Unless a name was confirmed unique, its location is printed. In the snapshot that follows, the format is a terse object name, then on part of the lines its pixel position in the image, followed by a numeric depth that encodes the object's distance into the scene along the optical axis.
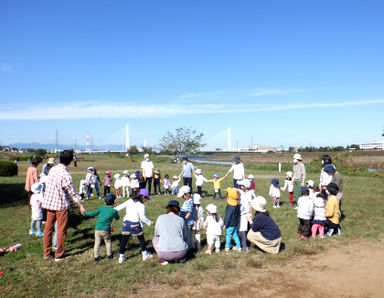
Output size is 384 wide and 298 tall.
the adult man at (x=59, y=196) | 5.79
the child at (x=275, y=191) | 11.21
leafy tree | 65.81
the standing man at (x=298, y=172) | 10.65
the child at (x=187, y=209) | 6.48
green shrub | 26.25
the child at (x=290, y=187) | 12.12
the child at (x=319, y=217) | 7.76
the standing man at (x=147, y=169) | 13.21
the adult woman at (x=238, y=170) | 11.40
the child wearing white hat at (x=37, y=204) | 7.57
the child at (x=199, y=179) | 13.04
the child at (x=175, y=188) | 14.25
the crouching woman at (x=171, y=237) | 5.67
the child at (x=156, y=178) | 14.48
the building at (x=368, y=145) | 154.38
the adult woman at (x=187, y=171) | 12.66
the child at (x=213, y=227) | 6.41
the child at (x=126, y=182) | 13.53
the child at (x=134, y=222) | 5.89
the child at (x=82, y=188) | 13.47
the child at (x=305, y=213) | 7.56
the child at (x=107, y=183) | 13.42
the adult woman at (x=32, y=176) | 8.85
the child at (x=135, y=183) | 12.09
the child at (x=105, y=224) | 5.77
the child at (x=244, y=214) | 6.64
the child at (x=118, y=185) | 13.35
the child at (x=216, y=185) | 13.07
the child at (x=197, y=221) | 6.66
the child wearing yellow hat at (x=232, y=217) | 6.52
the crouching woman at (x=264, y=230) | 6.41
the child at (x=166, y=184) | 14.24
